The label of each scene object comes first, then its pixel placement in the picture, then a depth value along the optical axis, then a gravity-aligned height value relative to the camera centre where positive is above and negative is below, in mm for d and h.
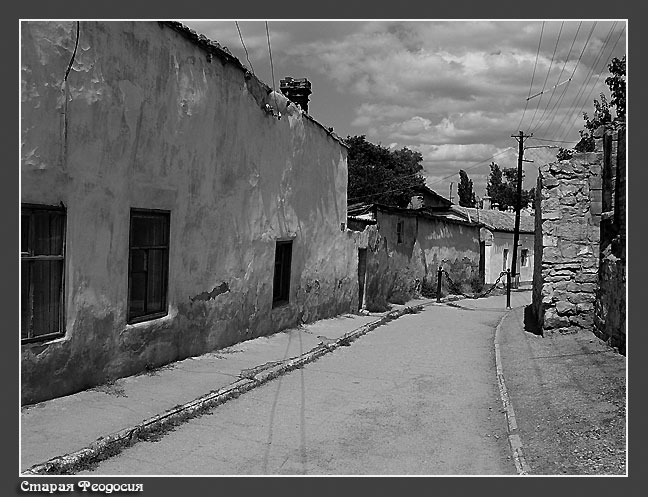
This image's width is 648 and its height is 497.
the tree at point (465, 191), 83750 +5922
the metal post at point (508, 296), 22106 -1777
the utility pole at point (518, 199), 38375 +2287
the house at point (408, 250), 19609 -335
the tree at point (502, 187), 80462 +6327
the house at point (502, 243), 38250 -134
